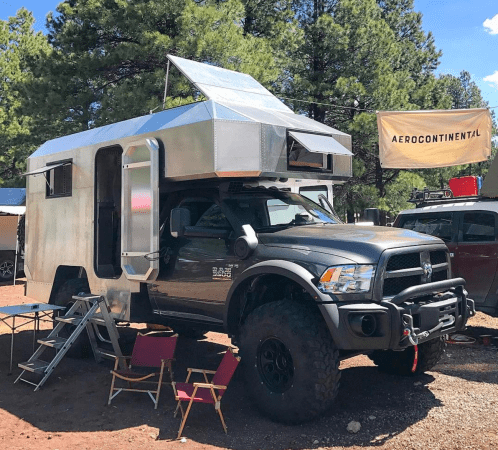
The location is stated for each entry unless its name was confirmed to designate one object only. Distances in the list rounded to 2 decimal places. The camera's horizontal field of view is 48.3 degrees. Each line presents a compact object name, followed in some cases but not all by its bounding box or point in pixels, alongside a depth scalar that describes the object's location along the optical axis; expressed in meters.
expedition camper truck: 4.65
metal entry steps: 6.12
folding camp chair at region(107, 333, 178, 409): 5.93
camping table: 6.59
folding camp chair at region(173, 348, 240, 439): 4.80
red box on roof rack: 10.13
